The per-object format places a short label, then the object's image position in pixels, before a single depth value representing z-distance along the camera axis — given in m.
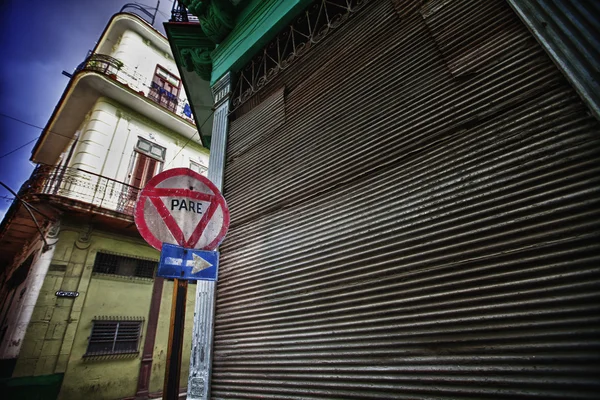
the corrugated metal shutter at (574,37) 1.73
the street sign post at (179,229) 1.56
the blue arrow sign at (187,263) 1.67
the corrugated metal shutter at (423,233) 1.57
